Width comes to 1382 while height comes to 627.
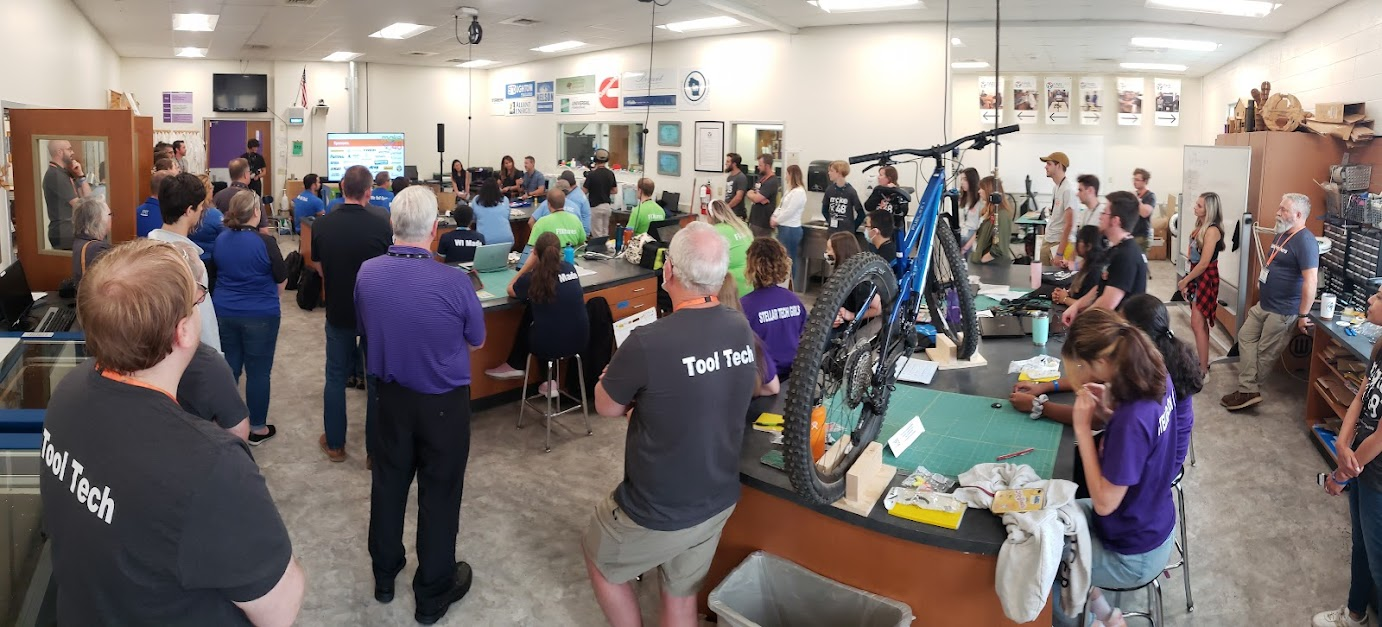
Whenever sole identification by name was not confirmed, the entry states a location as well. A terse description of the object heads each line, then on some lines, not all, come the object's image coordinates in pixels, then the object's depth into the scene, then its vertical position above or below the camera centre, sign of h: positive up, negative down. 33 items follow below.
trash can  2.50 -1.12
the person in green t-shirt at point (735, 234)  5.73 -0.14
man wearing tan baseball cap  7.79 +0.07
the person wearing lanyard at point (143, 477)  1.36 -0.42
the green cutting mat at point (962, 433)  2.84 -0.74
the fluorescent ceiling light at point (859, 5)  8.38 +2.03
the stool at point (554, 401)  5.00 -1.15
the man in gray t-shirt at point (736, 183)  10.37 +0.36
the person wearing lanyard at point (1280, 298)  5.52 -0.49
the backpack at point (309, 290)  6.35 -0.60
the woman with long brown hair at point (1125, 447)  2.46 -0.64
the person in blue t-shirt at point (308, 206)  9.27 +0.02
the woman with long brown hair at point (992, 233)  7.67 -0.14
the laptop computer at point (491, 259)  6.05 -0.33
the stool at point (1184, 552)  3.27 -1.24
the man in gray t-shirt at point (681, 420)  2.41 -0.57
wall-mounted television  15.45 +1.97
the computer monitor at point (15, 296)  4.23 -0.46
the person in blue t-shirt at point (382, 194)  8.62 +0.15
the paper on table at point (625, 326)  4.37 -0.58
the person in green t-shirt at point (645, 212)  8.67 +0.01
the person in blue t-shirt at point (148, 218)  5.46 -0.08
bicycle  2.29 -0.37
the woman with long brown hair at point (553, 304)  4.78 -0.51
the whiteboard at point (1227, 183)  7.51 +0.33
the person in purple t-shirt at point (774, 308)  3.82 -0.41
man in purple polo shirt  3.00 -0.58
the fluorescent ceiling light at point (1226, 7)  7.60 +1.85
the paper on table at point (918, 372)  3.64 -0.65
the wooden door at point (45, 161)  5.45 +0.27
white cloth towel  2.21 -0.84
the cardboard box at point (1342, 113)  6.64 +0.83
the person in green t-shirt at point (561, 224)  6.42 -0.09
